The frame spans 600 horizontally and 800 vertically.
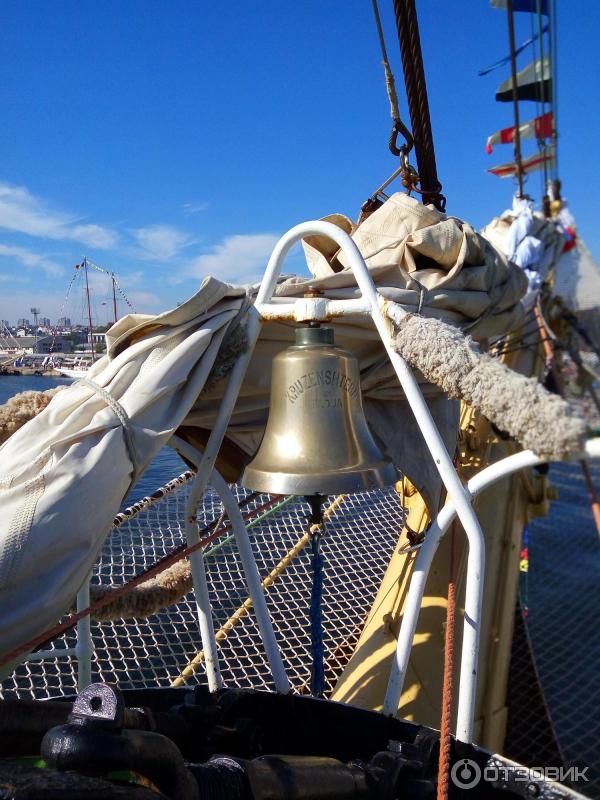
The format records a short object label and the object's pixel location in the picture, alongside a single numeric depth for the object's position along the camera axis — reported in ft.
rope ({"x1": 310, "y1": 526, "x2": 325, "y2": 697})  5.91
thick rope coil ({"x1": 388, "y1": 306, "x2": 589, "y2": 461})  3.81
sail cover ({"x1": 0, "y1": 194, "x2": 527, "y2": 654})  4.42
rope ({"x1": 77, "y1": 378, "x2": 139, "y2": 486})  4.99
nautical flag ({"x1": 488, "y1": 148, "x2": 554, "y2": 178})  32.24
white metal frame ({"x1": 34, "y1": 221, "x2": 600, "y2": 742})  4.91
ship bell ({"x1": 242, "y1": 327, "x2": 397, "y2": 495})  5.52
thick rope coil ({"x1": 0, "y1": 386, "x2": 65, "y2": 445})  6.27
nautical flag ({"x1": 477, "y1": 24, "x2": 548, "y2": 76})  26.80
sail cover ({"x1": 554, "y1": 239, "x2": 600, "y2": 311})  19.45
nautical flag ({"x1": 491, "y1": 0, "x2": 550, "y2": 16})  28.63
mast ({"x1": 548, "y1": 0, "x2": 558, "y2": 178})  21.98
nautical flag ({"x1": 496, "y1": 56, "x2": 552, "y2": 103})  42.60
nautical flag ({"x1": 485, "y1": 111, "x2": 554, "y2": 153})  32.86
